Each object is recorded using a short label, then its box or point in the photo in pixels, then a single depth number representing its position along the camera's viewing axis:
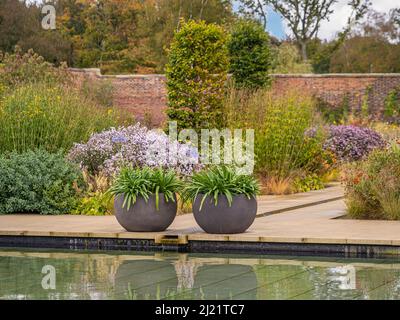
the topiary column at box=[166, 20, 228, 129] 17.83
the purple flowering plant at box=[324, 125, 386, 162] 19.30
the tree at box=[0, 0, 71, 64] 39.84
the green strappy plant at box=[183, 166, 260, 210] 9.92
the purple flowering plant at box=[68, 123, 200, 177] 13.70
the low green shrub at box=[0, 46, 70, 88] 24.95
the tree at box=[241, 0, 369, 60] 48.16
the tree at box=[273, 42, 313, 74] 35.16
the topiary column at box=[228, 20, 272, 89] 25.52
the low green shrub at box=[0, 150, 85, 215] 12.65
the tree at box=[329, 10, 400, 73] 48.72
